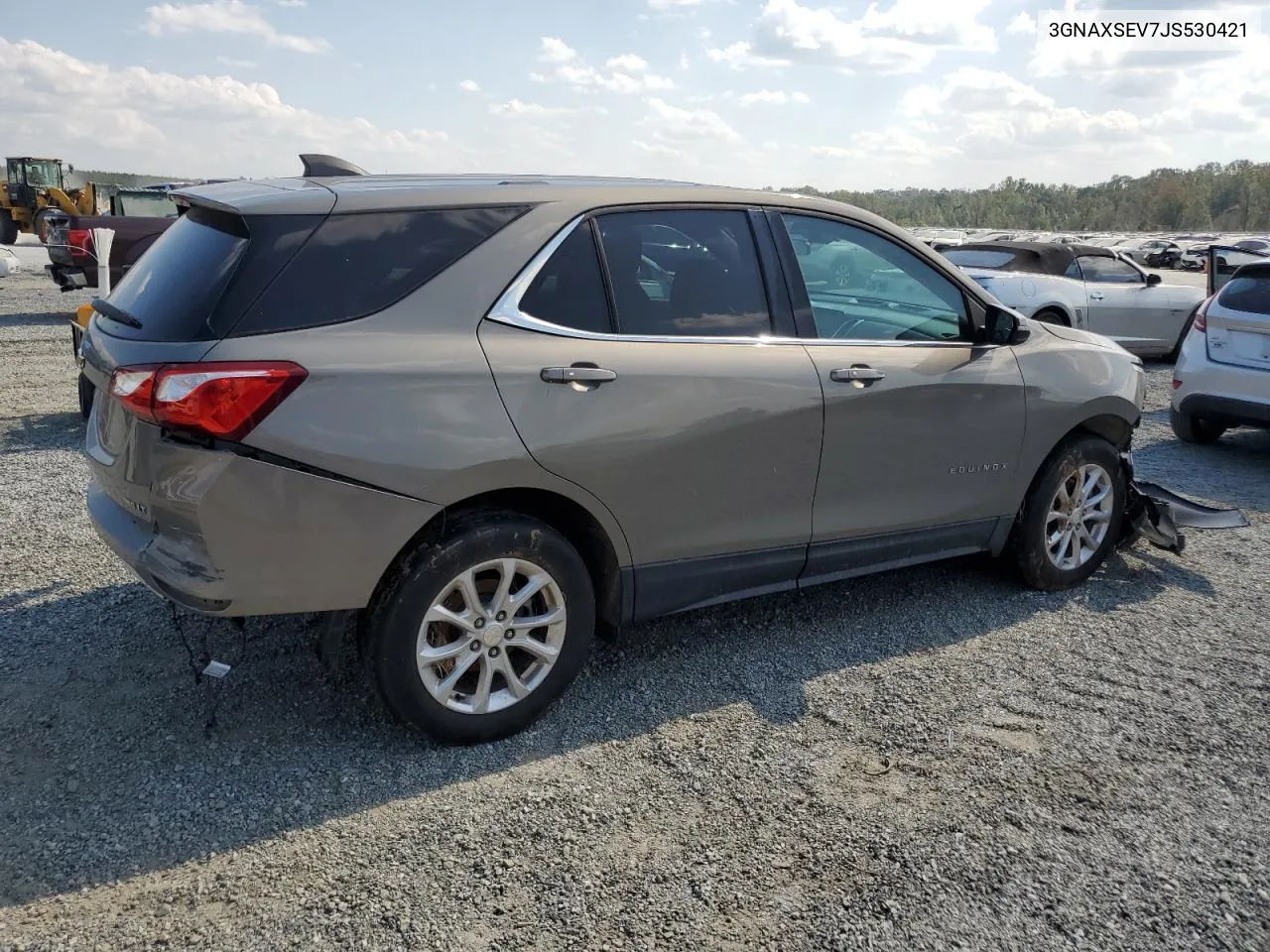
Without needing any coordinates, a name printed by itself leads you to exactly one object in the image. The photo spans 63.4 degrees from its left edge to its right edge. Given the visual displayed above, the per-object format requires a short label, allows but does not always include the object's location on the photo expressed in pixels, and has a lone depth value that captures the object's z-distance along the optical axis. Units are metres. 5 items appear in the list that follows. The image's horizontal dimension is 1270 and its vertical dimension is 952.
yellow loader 28.36
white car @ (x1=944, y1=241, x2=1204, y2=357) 12.39
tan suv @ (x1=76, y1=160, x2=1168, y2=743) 3.04
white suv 8.01
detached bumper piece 5.47
